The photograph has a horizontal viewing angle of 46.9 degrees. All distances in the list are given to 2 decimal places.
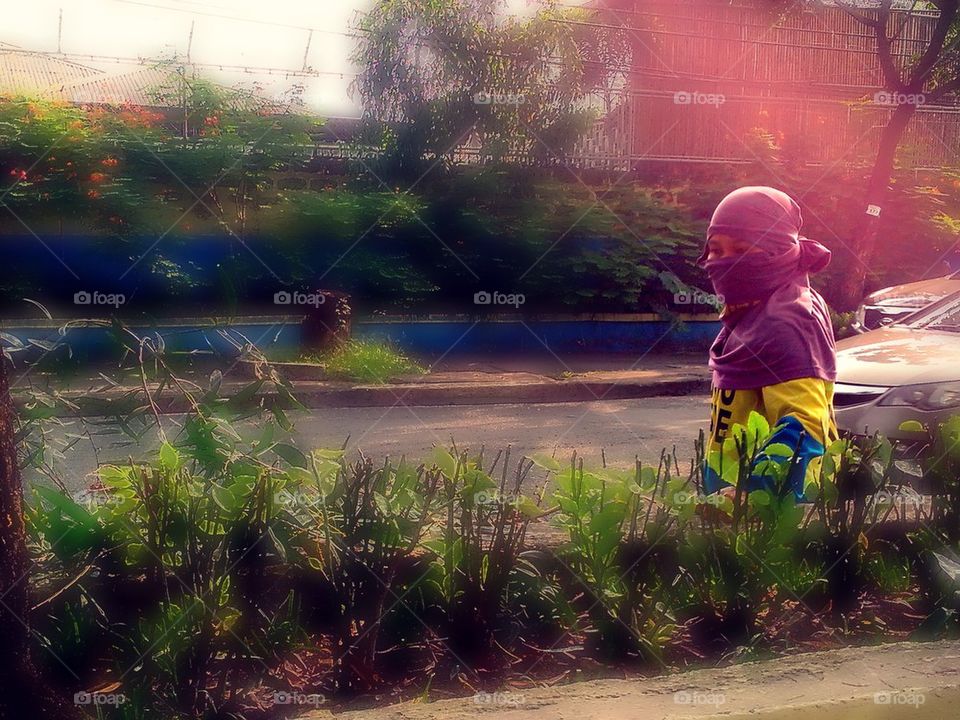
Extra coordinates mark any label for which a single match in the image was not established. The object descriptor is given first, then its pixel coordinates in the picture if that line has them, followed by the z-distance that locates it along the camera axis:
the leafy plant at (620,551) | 3.06
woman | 3.47
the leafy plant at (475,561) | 2.98
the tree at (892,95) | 15.98
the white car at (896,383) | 6.70
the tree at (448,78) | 13.77
